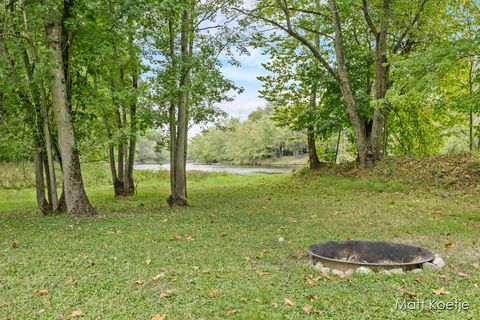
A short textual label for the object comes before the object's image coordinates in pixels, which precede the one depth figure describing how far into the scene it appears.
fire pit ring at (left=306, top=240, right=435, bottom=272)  4.46
